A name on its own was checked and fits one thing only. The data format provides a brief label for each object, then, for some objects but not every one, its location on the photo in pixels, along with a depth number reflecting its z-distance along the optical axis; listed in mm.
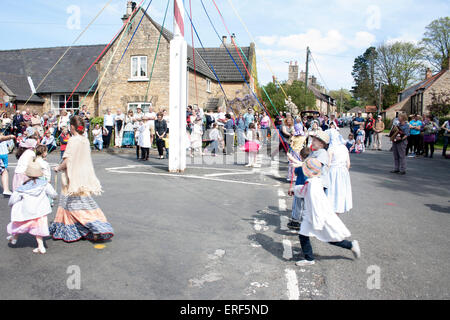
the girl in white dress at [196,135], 15578
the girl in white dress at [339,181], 5910
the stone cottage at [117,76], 25656
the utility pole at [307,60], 35625
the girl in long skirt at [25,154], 6316
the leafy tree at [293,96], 41812
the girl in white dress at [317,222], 4578
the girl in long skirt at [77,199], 5180
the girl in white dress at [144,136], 13844
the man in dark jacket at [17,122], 19000
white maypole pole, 10805
